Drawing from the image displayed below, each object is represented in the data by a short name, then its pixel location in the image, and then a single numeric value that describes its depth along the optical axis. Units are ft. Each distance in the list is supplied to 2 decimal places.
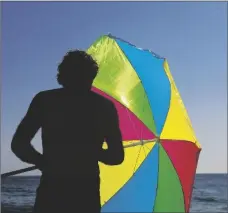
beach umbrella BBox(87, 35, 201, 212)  21.31
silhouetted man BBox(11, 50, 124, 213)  6.93
